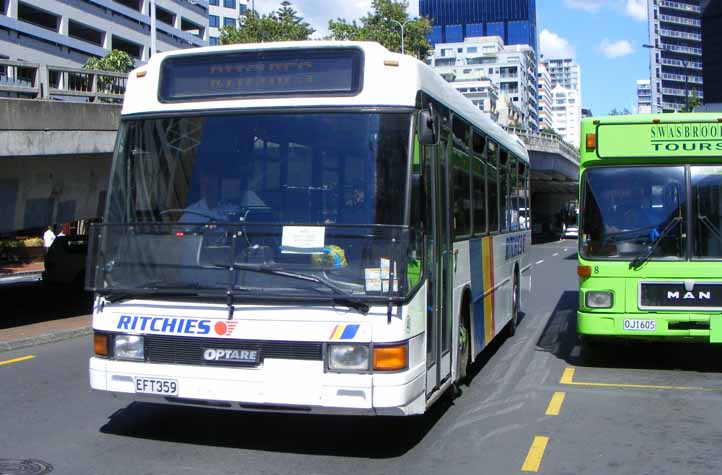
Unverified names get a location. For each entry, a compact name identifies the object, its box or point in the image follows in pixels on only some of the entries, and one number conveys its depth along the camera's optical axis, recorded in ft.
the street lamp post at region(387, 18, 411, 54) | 199.11
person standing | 101.24
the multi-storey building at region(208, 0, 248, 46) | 336.29
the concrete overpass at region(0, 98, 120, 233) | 47.98
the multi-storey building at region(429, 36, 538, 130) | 537.24
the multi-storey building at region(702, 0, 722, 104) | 186.70
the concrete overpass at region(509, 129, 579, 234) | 173.47
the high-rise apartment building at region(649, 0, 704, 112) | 529.20
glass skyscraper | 610.65
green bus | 30.37
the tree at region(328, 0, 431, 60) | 205.46
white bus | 18.69
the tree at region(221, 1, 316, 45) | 194.90
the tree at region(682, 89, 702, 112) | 219.69
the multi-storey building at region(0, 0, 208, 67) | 188.44
